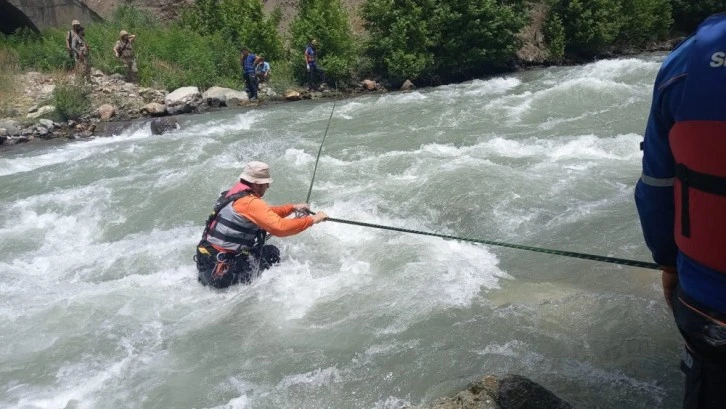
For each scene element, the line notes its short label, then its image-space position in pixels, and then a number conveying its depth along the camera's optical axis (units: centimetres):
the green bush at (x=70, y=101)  1433
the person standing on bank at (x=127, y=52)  1650
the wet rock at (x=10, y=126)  1322
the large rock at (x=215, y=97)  1582
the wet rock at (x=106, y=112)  1470
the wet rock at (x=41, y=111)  1412
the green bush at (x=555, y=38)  2003
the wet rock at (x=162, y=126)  1289
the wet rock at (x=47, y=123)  1363
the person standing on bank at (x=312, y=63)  1730
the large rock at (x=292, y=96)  1664
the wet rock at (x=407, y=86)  1762
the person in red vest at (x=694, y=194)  152
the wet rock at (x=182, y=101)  1520
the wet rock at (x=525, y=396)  279
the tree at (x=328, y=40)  1798
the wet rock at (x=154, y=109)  1497
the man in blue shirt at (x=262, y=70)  1739
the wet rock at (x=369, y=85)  1788
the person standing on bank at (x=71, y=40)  1595
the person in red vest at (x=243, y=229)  482
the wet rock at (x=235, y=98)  1596
